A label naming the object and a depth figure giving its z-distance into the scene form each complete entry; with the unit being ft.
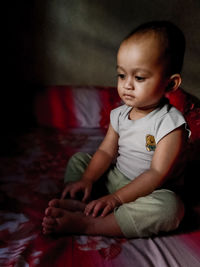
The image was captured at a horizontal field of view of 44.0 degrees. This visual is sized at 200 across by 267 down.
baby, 2.29
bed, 2.04
